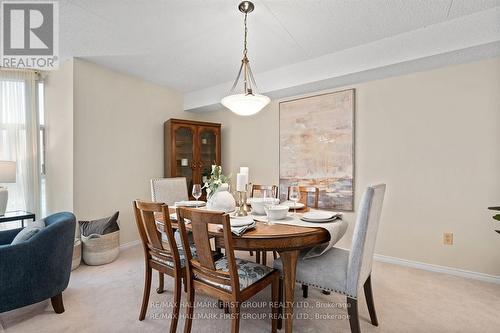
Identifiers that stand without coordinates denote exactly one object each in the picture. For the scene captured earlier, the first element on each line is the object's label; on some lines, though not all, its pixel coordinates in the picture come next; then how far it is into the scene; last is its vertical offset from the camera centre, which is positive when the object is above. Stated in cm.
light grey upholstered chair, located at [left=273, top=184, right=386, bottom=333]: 146 -65
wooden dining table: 140 -45
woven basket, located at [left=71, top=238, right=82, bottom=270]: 267 -99
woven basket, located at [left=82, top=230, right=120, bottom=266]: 276 -96
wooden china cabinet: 369 +25
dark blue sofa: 161 -71
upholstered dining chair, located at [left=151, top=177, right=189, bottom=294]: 253 -28
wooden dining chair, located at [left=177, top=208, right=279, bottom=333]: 133 -67
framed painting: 307 +24
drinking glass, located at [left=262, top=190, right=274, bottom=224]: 180 -26
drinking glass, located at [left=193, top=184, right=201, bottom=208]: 210 -23
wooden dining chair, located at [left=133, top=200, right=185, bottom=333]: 160 -62
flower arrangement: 196 -13
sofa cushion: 176 -50
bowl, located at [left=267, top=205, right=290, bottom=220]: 175 -35
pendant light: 207 +53
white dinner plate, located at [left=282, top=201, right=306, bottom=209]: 207 -36
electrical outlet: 254 -76
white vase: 194 -30
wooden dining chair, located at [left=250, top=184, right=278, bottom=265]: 224 -85
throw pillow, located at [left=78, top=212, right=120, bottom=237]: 285 -73
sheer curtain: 302 +37
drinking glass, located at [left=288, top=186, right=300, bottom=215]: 187 -22
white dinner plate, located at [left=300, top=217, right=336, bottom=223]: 168 -39
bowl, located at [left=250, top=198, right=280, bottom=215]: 190 -32
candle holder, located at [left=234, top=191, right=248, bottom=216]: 189 -32
